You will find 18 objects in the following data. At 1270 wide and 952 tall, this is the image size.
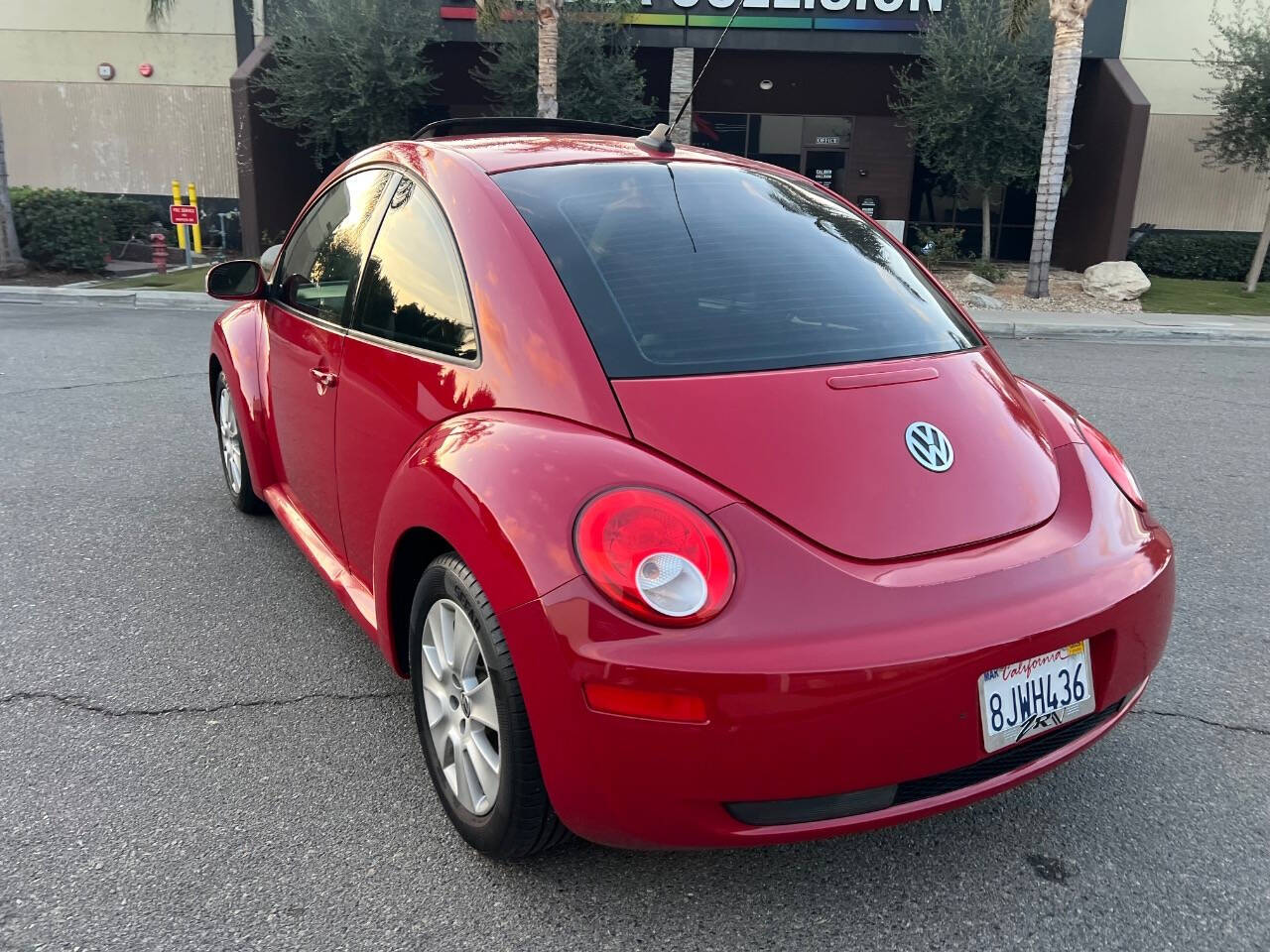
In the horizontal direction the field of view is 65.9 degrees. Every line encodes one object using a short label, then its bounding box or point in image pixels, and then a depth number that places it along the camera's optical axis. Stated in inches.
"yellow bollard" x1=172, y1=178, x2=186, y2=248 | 664.4
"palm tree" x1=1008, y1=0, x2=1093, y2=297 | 511.5
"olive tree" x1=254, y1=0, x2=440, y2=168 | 684.7
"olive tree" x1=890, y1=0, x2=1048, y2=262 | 657.6
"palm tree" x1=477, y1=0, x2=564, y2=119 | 578.6
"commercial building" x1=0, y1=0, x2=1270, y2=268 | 709.9
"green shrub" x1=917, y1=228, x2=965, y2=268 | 741.9
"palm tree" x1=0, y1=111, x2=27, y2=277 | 577.3
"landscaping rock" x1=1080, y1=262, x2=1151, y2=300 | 597.3
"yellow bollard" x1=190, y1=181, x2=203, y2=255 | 688.4
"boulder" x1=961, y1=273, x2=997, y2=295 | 600.4
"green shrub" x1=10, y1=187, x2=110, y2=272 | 607.5
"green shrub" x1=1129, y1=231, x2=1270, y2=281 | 743.7
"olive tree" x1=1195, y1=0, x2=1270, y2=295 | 628.7
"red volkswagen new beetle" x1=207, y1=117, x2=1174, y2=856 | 70.4
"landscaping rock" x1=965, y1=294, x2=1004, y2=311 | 544.8
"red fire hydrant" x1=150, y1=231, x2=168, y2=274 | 640.4
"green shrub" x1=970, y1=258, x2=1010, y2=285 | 664.4
